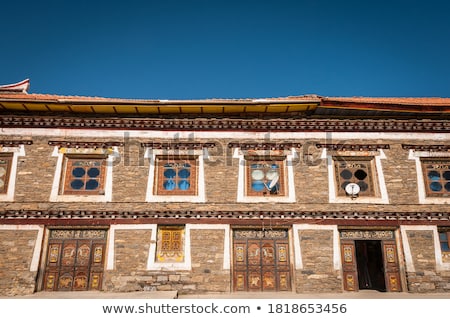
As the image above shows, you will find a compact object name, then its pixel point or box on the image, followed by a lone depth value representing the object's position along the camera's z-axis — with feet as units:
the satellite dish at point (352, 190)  34.88
